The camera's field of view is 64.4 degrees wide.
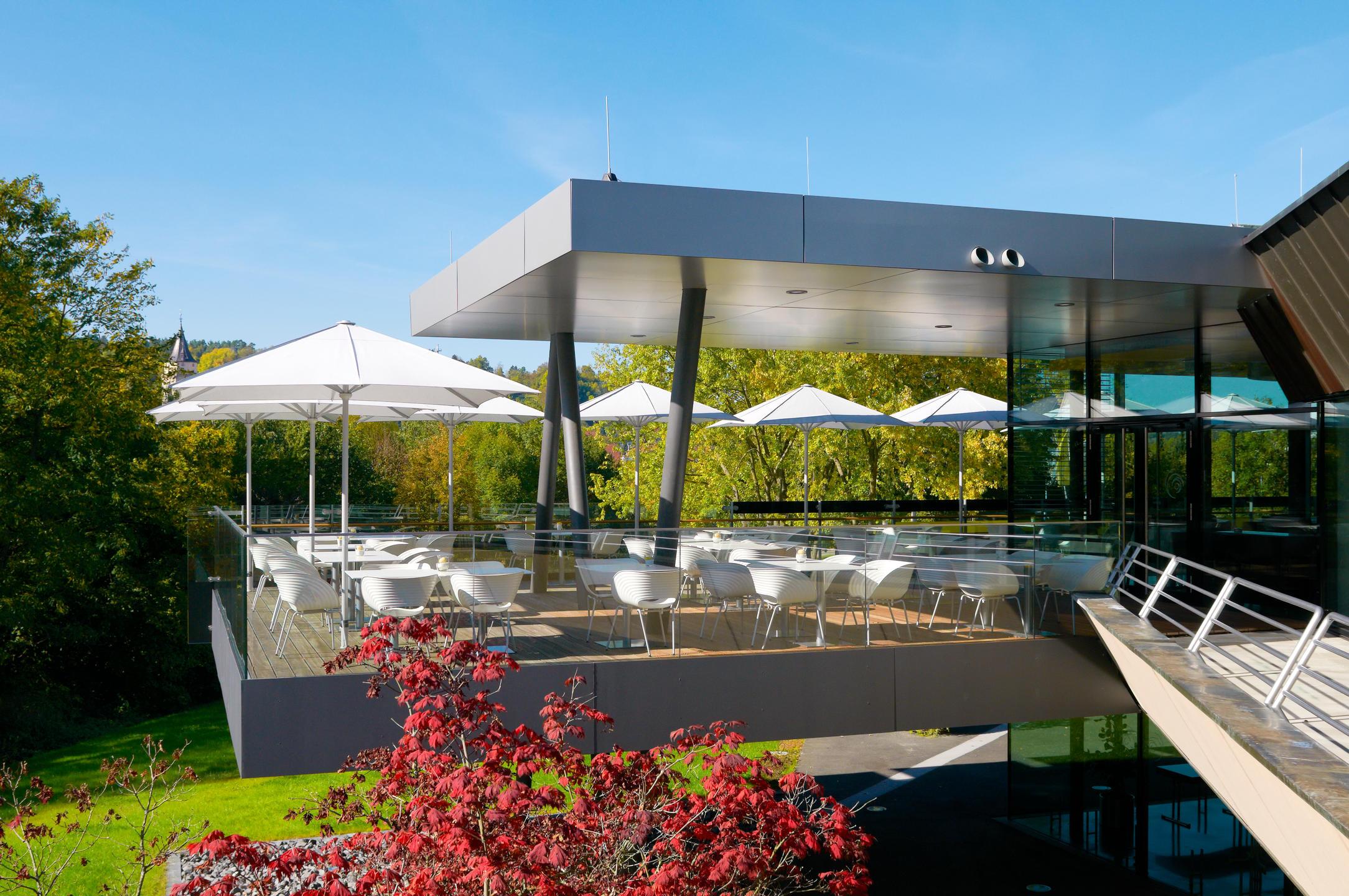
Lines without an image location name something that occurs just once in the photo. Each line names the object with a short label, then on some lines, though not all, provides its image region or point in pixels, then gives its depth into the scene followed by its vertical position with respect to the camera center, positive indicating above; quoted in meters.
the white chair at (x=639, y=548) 9.65 -0.70
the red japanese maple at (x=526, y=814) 5.77 -2.11
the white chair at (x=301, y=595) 9.35 -1.12
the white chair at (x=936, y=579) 10.57 -1.07
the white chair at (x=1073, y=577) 11.03 -1.10
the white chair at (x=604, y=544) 9.59 -0.67
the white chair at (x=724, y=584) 9.78 -1.04
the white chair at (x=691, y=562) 9.58 -0.84
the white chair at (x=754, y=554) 10.36 -0.82
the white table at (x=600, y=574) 9.43 -0.92
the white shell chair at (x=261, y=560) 9.40 -0.83
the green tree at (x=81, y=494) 27.86 -0.79
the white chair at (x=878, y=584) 10.16 -1.08
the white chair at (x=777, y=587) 9.92 -1.09
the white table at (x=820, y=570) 10.02 -0.93
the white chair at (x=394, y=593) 8.90 -1.04
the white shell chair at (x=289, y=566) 9.45 -0.87
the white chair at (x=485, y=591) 9.16 -1.06
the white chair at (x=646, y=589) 9.40 -1.05
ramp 5.70 -1.67
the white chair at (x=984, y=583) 10.80 -1.12
